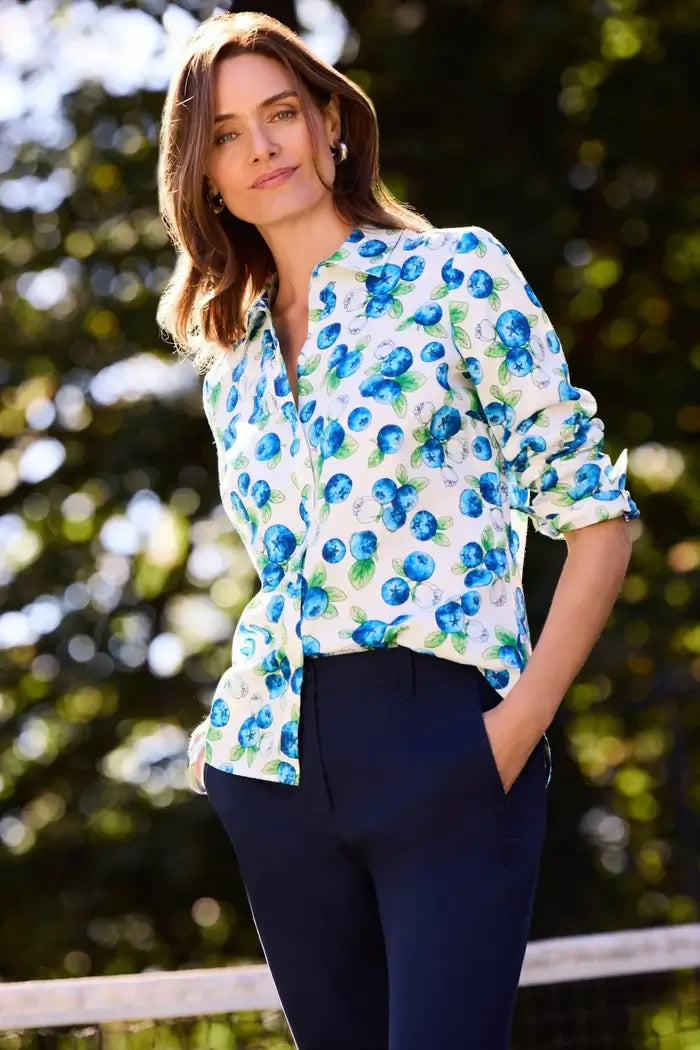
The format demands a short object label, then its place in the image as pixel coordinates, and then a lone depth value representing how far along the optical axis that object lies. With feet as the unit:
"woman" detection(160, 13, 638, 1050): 10.23
